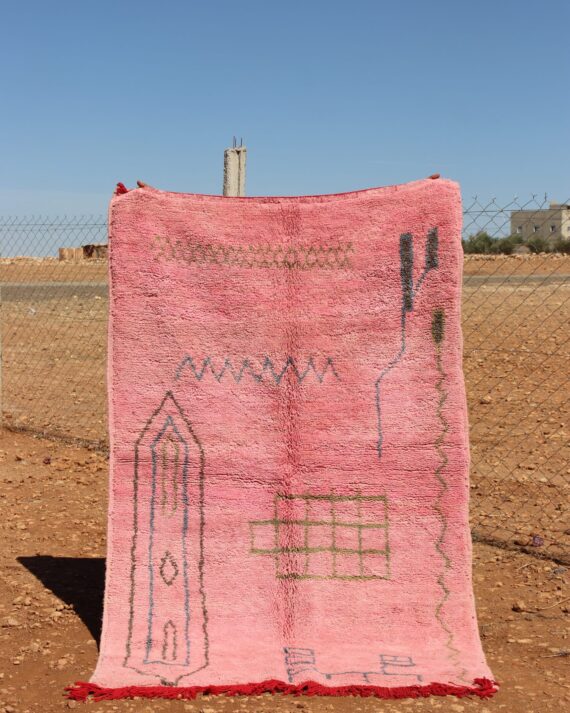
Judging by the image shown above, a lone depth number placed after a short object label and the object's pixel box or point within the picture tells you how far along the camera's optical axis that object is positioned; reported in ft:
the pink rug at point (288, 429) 10.50
